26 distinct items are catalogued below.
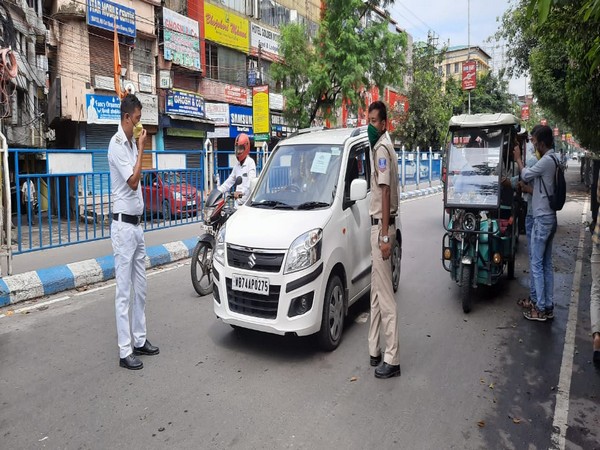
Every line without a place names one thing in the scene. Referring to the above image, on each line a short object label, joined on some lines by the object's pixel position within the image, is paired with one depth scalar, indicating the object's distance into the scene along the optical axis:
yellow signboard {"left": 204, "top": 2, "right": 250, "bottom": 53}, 23.28
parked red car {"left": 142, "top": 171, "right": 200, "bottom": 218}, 9.91
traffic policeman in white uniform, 4.09
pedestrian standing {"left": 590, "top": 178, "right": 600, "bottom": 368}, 4.23
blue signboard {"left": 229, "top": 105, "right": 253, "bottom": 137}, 24.81
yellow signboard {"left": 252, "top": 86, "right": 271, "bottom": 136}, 15.34
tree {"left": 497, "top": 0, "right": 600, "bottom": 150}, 6.06
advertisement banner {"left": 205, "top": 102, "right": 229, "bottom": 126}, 23.84
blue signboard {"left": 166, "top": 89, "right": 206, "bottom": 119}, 21.37
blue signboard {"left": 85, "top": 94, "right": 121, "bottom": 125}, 18.25
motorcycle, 6.38
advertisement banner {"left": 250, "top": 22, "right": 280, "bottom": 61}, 26.12
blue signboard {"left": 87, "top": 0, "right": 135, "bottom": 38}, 18.27
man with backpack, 5.32
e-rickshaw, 5.85
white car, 4.16
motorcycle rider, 6.70
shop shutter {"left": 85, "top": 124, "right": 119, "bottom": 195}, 18.92
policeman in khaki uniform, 3.98
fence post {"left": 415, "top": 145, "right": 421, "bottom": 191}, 25.77
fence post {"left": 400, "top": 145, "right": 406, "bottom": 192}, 23.73
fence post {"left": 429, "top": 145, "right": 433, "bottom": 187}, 28.38
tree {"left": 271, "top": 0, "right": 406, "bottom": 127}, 18.55
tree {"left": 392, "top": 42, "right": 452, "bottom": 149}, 34.53
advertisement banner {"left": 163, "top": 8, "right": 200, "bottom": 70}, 21.09
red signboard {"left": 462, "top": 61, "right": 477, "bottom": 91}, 28.84
